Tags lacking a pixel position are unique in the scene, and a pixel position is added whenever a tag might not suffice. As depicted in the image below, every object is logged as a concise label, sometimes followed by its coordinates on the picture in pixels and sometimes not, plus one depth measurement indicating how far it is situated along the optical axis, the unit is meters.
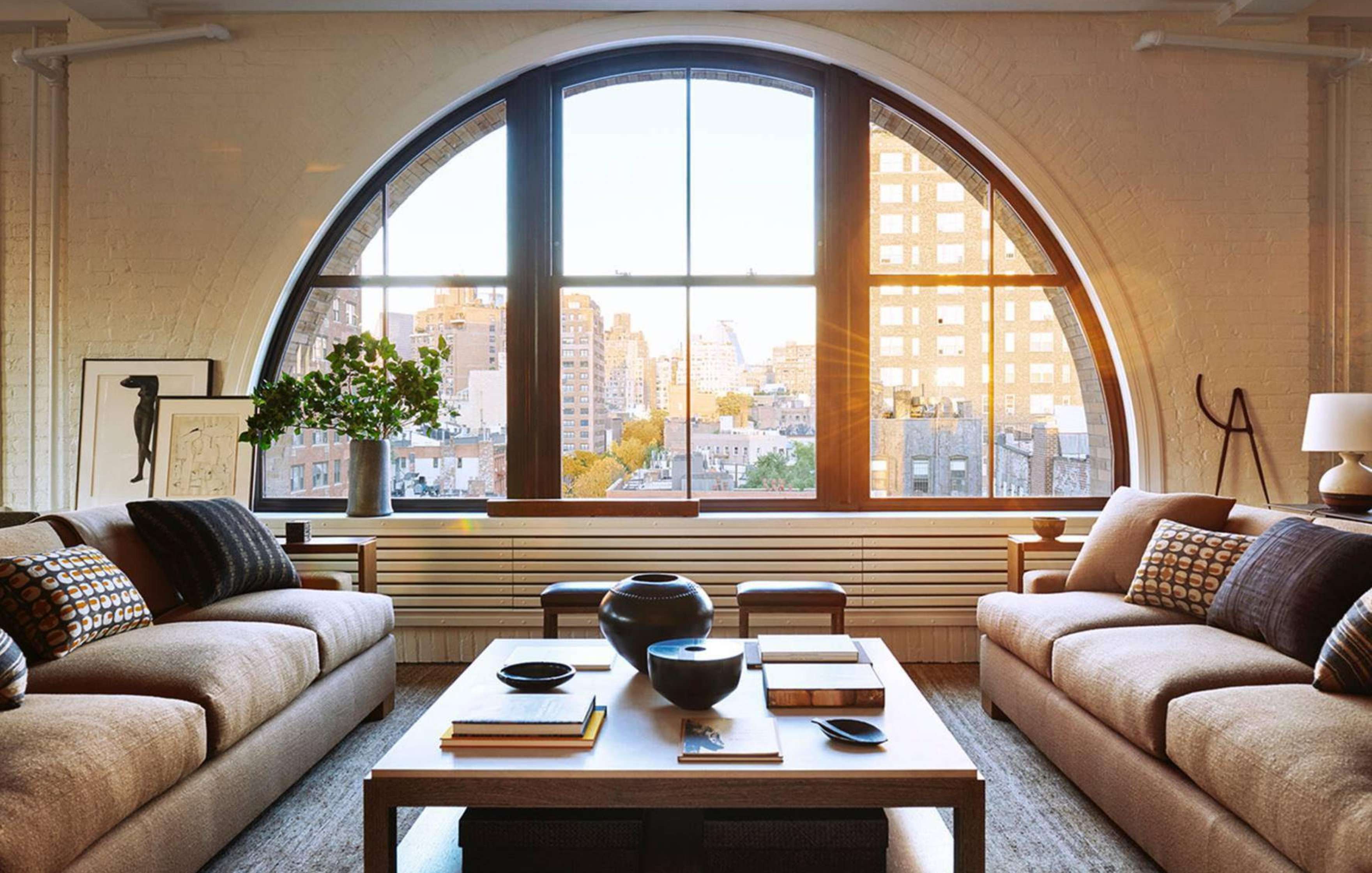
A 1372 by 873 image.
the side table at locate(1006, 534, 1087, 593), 3.84
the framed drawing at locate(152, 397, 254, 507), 4.51
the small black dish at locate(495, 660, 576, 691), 2.39
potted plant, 4.22
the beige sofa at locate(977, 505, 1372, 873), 1.77
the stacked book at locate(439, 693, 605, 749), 2.03
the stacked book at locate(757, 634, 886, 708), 2.33
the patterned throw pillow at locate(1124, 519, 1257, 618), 3.07
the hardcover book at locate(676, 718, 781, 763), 1.94
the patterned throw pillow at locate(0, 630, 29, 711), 2.09
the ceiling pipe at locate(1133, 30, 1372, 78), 4.50
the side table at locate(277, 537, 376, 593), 3.81
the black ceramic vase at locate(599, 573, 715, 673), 2.44
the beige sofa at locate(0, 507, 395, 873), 1.80
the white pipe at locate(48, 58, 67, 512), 4.70
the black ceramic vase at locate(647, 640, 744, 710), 2.19
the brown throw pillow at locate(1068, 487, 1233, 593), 3.46
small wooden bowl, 3.84
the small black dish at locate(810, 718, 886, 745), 2.04
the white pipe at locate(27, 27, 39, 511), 4.71
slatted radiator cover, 4.48
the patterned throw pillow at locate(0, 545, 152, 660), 2.49
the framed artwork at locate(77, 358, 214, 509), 4.59
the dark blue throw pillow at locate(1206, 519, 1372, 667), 2.49
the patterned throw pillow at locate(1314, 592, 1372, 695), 2.16
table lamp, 3.84
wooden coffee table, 1.86
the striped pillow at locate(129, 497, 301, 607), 3.24
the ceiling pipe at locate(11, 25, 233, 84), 4.52
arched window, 4.82
